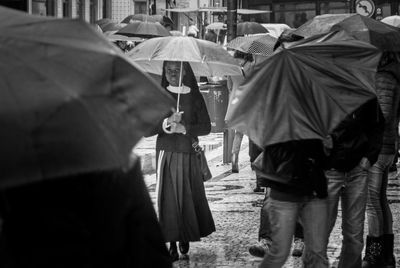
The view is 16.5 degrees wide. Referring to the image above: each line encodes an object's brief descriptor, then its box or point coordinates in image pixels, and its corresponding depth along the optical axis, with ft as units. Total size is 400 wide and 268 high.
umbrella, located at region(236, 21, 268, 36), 106.28
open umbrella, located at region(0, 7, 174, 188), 12.54
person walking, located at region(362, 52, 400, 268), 36.86
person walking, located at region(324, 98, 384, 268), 30.22
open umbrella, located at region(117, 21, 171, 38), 93.91
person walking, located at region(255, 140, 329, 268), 28.01
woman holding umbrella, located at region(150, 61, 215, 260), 39.75
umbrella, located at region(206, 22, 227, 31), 139.69
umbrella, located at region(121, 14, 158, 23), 105.71
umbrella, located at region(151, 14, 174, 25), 114.46
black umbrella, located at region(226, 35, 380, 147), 27.34
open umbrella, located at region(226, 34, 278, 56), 52.14
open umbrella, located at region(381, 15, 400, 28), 82.31
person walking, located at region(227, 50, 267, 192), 46.08
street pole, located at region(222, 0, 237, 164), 82.94
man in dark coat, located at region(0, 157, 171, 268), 13.53
